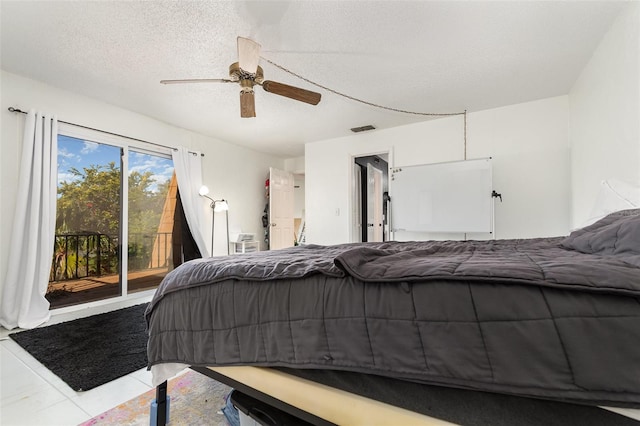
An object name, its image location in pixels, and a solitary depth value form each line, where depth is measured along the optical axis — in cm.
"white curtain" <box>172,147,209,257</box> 425
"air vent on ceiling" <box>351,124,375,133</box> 432
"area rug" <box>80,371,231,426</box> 147
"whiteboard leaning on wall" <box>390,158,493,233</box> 357
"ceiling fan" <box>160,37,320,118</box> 190
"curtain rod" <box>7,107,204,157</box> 284
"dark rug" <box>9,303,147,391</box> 191
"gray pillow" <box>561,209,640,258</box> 99
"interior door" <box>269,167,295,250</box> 539
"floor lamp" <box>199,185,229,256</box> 468
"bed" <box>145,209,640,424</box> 63
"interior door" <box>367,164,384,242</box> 511
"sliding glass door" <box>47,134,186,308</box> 332
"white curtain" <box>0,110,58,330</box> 276
